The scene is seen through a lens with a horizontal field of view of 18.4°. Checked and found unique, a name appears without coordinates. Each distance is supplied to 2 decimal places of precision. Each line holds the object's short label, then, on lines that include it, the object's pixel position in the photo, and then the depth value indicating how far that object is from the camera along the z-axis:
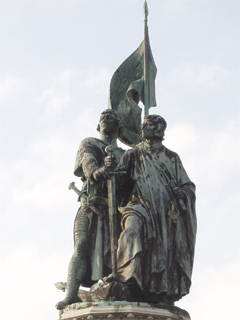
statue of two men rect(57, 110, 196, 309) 10.80
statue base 10.15
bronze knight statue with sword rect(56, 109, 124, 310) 11.23
